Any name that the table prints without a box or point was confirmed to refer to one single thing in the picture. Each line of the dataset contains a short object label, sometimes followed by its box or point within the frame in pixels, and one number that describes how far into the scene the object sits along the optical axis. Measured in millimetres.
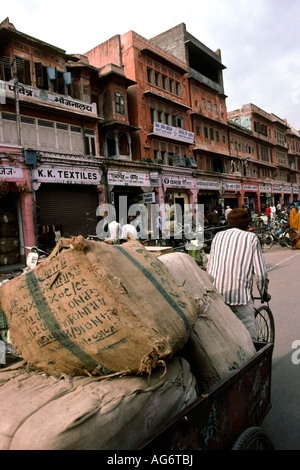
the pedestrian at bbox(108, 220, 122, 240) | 10969
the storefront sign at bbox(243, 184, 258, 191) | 32719
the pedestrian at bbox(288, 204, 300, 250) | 13704
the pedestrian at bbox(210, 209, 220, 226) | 21781
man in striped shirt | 3117
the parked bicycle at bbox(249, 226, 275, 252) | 14391
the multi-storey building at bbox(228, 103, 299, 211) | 38656
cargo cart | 1401
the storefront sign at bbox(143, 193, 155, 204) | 19547
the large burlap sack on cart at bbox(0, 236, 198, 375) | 1545
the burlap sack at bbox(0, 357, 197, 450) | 1237
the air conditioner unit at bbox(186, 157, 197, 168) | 24984
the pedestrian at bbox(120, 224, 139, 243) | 9992
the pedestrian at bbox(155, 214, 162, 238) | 19011
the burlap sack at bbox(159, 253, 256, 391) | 1959
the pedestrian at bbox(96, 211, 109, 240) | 16400
